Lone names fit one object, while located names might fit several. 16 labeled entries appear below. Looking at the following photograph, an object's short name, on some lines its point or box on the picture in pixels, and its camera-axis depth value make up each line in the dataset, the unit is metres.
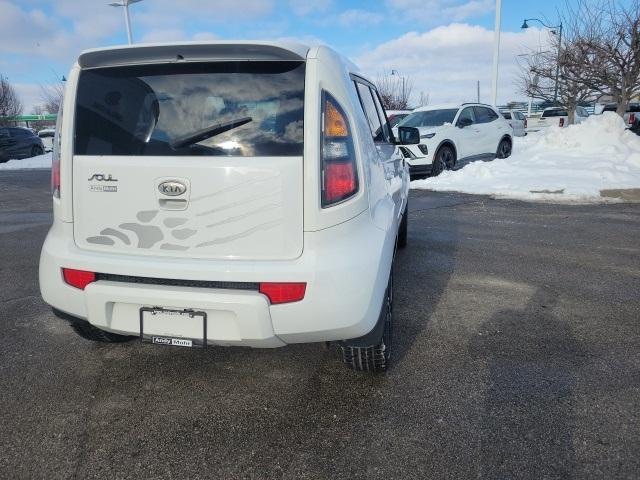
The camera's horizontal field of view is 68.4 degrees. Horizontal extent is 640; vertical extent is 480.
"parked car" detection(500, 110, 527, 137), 20.62
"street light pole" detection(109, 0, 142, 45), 20.67
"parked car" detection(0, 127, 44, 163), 20.84
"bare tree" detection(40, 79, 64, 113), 45.00
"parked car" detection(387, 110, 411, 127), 15.12
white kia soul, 2.10
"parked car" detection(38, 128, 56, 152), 29.36
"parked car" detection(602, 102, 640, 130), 20.14
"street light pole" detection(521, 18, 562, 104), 16.58
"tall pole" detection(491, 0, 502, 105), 17.38
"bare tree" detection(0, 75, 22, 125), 31.02
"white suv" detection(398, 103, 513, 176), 10.80
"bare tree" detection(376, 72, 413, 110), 41.22
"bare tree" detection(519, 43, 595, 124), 15.55
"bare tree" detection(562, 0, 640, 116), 13.67
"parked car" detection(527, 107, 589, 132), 23.89
